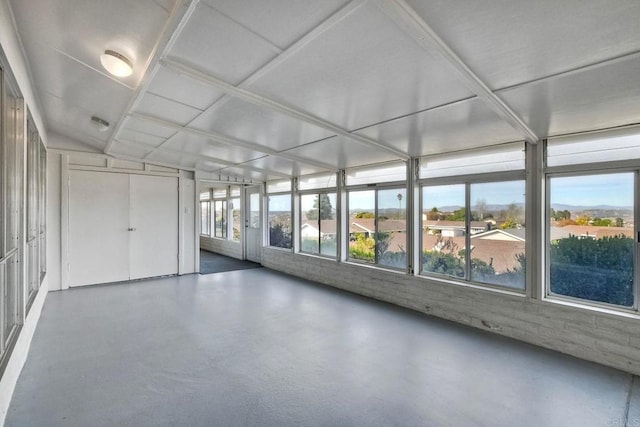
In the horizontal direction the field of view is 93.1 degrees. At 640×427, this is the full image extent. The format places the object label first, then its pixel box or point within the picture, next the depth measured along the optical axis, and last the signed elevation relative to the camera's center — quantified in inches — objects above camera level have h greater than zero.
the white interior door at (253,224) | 340.5 -11.8
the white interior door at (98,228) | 233.5 -10.7
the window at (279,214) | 303.0 +0.0
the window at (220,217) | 414.6 -4.4
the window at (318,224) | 256.3 -8.6
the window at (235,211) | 382.2 +3.9
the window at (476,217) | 150.7 -1.6
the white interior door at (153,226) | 258.7 -10.6
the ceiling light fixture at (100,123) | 172.2 +53.0
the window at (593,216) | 120.8 -1.0
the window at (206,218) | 462.5 -6.1
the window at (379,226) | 199.9 -9.0
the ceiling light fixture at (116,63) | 100.1 +51.2
